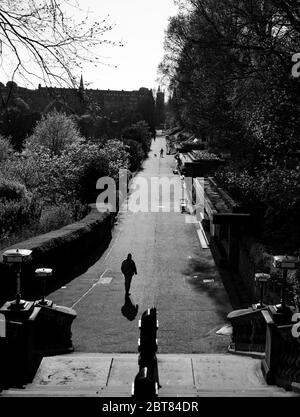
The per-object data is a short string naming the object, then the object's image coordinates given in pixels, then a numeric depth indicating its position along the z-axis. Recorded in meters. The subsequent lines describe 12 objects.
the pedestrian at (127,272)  16.84
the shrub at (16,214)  24.61
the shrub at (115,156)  36.84
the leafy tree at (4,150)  53.28
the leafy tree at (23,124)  80.69
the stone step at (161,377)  8.34
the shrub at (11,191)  28.58
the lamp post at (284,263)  10.57
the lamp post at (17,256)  10.76
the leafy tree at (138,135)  73.81
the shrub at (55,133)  62.59
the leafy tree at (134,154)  54.72
